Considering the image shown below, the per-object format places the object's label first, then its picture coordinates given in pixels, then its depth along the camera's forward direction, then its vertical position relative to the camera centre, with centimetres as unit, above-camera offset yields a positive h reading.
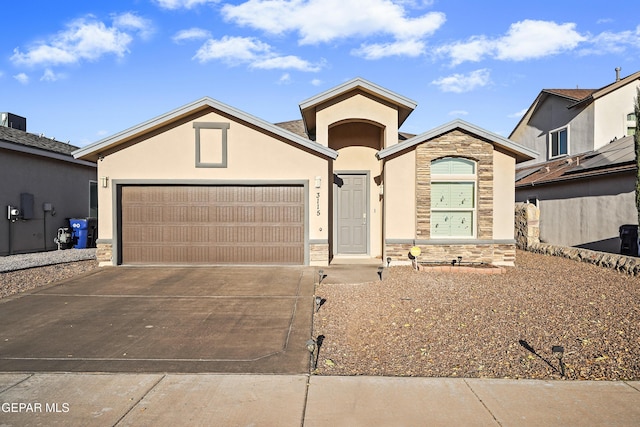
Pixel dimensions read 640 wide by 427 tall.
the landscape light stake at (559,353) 451 -153
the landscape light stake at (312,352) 475 -160
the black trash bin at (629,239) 1162 -85
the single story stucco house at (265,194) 1130 +35
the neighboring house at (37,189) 1366 +64
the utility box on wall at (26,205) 1408 +6
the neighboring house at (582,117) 1875 +418
